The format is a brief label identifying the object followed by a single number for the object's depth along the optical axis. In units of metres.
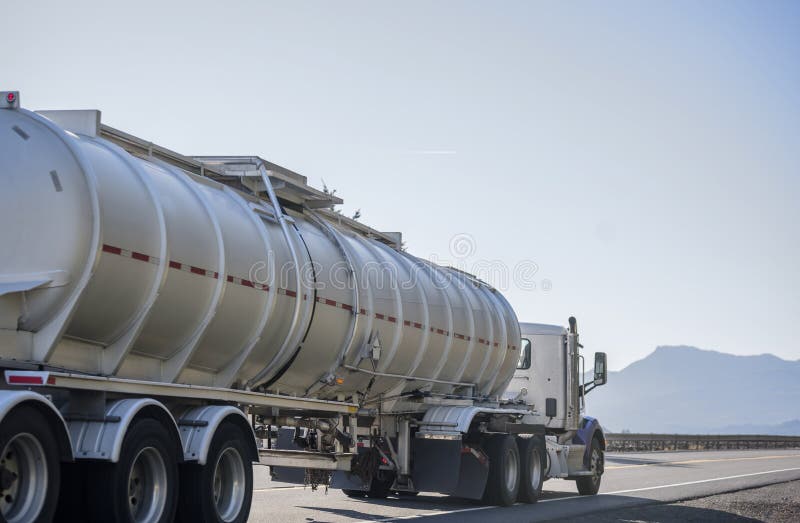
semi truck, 8.09
